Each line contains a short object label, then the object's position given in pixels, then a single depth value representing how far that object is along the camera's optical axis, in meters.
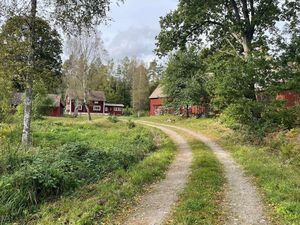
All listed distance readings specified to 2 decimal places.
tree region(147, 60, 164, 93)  56.22
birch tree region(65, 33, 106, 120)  30.87
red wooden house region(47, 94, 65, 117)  41.31
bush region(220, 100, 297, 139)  13.24
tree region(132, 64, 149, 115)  46.14
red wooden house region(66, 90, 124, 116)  48.78
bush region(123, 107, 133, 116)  47.43
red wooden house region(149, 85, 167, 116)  38.24
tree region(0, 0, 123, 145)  10.21
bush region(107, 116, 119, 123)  26.25
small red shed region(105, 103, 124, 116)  51.77
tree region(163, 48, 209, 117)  26.03
